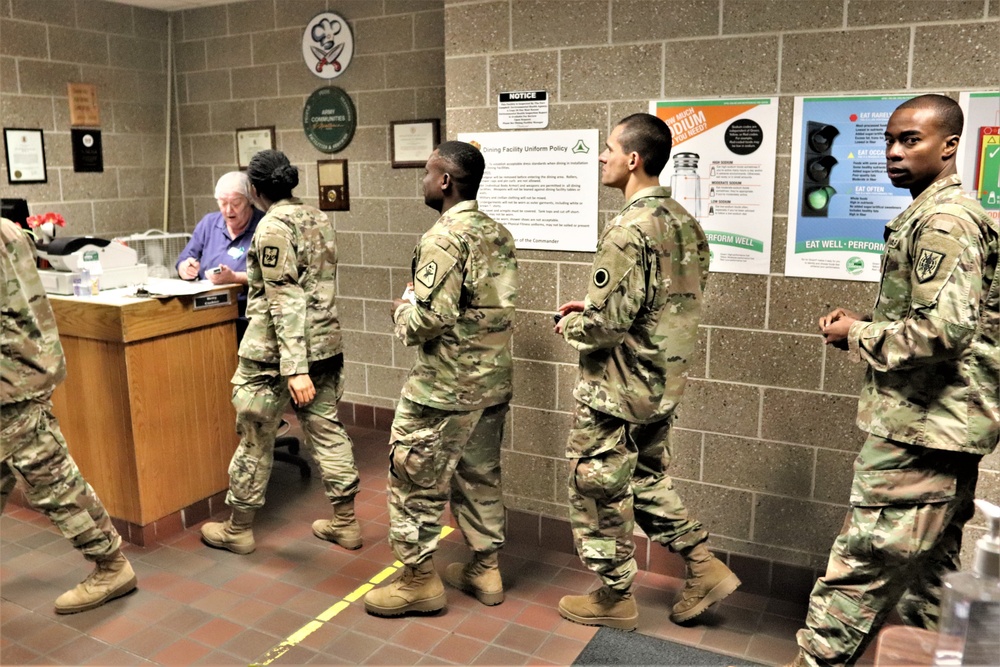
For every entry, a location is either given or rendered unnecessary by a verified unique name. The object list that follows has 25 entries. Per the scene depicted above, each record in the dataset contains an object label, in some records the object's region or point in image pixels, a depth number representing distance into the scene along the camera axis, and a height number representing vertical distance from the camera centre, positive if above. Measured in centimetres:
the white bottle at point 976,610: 96 -49
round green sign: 484 +50
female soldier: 310 -63
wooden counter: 328 -85
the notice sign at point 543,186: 311 +6
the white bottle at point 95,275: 342 -33
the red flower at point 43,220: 377 -10
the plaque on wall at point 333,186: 495 +9
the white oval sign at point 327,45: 478 +94
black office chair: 429 -138
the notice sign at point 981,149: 243 +17
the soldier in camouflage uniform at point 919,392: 192 -48
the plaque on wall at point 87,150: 507 +32
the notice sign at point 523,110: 315 +36
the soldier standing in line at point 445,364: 262 -56
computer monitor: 392 -5
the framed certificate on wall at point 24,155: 472 +27
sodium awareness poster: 279 +11
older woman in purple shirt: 388 -18
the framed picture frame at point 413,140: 459 +35
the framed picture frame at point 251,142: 515 +38
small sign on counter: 355 -45
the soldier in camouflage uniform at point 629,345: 247 -45
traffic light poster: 262 +4
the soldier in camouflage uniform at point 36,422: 255 -73
